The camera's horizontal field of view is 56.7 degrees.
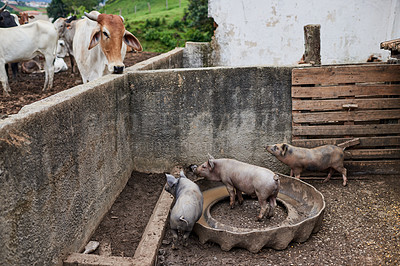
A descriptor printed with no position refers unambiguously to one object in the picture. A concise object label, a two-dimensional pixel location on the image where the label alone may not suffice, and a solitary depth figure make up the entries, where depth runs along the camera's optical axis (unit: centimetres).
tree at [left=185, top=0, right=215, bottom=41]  1907
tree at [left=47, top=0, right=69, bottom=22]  3450
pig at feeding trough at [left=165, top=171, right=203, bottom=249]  382
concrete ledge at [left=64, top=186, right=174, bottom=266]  345
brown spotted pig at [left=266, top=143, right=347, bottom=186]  527
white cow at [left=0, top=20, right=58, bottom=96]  807
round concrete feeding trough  387
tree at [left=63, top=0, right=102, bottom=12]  3198
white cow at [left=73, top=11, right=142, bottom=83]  568
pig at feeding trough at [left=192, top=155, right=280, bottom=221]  423
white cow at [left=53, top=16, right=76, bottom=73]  1213
